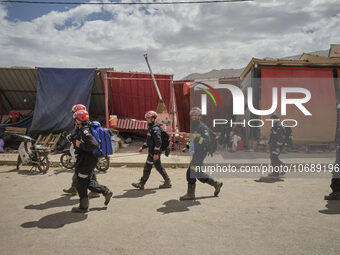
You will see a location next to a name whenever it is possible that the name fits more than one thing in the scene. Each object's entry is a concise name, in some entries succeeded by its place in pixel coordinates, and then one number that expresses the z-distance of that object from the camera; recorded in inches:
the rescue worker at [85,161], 206.4
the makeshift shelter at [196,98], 549.0
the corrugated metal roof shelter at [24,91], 532.8
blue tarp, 499.2
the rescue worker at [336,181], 236.5
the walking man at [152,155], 266.8
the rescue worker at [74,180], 220.9
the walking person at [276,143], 326.0
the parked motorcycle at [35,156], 343.3
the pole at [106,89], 486.6
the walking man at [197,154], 239.3
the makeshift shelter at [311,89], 490.9
